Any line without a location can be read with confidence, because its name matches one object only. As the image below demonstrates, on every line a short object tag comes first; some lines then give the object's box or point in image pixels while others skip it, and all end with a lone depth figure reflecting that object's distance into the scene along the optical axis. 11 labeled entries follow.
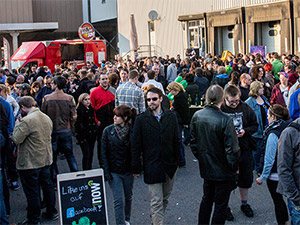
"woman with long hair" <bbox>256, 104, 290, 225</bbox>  5.35
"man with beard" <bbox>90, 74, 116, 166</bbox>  8.72
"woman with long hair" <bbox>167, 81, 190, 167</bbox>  9.39
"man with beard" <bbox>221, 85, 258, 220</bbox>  6.13
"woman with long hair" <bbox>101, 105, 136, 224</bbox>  5.82
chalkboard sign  5.28
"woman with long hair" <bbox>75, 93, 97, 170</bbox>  8.35
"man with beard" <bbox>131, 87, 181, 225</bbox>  5.61
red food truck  24.66
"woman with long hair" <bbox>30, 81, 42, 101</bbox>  10.64
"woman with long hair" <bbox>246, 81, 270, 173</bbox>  7.52
